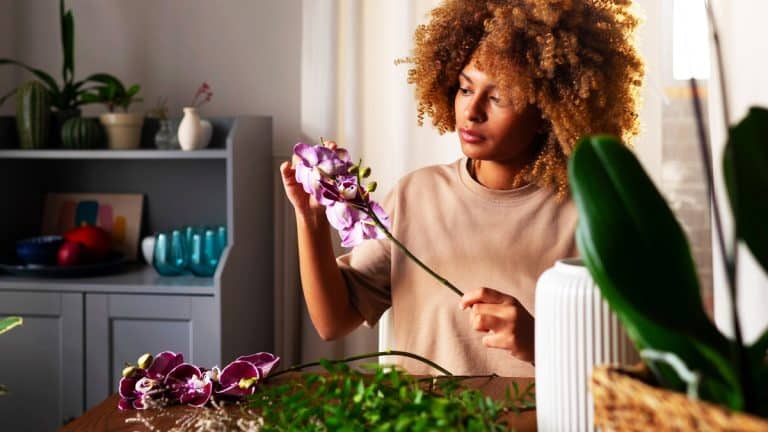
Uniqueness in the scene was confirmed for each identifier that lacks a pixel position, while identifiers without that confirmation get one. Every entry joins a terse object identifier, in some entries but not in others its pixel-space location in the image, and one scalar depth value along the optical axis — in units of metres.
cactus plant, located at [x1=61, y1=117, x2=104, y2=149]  3.13
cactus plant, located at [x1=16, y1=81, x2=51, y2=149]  3.13
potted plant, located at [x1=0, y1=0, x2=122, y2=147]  3.14
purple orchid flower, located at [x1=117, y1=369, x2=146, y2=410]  1.21
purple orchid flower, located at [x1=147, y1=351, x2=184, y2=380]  1.24
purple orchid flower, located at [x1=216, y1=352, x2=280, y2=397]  1.21
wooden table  1.08
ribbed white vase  0.86
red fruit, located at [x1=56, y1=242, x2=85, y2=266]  2.99
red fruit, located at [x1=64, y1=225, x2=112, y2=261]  3.08
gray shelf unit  2.86
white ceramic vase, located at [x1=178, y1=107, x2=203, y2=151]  3.03
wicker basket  0.61
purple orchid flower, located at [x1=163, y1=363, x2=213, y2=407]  1.20
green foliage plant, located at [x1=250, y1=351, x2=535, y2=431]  0.82
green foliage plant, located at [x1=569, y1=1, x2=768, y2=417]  0.68
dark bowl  3.00
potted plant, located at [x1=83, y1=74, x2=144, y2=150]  3.14
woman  1.75
